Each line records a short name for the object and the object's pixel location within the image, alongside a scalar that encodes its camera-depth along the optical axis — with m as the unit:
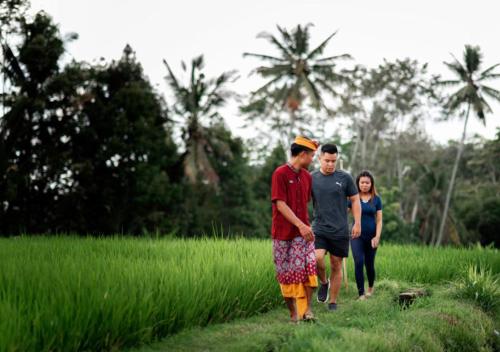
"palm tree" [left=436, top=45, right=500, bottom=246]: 39.34
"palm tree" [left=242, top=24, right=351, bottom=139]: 36.16
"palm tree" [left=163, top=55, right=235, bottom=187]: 32.41
